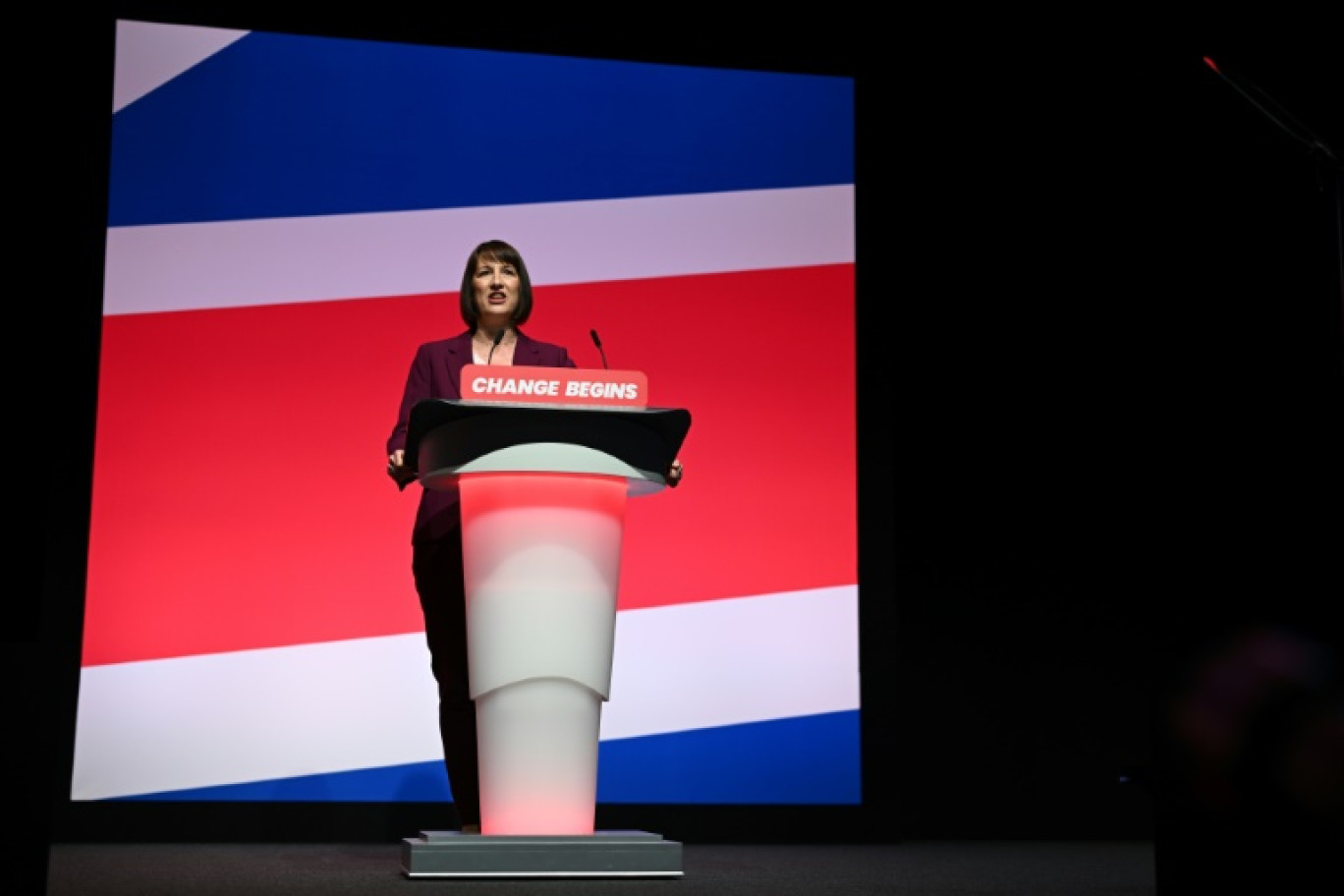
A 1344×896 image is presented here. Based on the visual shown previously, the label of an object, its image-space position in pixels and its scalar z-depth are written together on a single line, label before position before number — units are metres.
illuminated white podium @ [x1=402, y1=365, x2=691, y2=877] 2.54
